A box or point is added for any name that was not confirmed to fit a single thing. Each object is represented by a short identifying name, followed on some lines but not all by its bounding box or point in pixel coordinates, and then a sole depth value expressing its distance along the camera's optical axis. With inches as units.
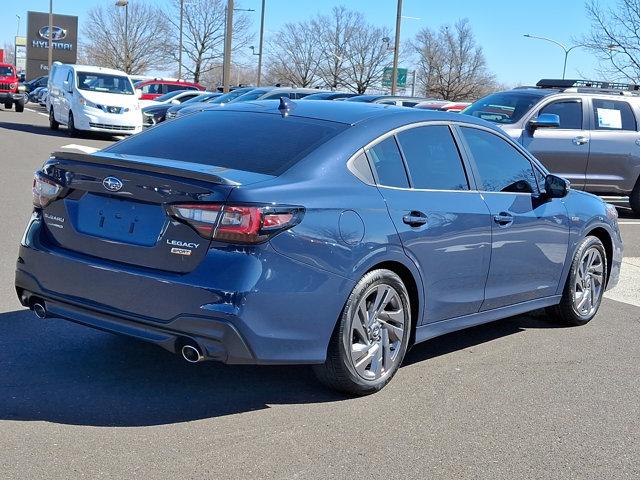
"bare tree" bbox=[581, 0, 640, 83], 1280.8
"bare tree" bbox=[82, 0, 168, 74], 2962.6
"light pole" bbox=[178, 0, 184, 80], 2453.2
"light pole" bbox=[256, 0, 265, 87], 1980.6
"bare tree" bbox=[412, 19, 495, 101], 2785.4
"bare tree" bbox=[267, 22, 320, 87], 2839.6
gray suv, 507.5
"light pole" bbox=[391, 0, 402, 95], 1280.8
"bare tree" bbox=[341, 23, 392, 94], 2775.6
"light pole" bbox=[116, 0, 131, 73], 2778.3
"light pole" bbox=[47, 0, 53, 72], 2235.5
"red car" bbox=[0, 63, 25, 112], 1429.6
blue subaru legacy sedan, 163.3
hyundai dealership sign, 2886.3
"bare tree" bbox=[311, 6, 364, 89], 2802.7
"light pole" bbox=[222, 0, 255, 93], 1123.3
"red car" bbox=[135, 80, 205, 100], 1369.3
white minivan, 895.7
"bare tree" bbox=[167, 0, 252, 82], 2775.6
